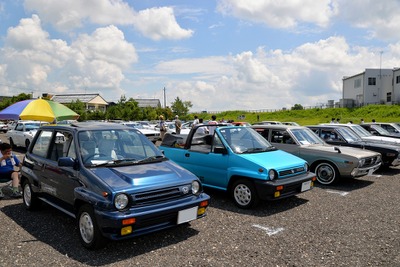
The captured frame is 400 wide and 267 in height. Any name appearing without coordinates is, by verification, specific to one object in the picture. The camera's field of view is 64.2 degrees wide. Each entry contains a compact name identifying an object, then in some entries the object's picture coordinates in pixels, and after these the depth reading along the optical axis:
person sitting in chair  6.80
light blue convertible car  5.79
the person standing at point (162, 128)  20.02
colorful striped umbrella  8.27
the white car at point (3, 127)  35.71
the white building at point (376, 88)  51.50
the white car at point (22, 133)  15.20
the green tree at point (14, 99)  57.34
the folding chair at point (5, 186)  6.86
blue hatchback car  3.95
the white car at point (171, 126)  25.03
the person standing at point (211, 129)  7.02
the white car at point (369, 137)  11.06
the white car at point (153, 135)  18.88
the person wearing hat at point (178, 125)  18.11
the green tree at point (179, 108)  76.22
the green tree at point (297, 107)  68.62
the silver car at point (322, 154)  7.81
